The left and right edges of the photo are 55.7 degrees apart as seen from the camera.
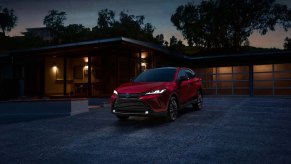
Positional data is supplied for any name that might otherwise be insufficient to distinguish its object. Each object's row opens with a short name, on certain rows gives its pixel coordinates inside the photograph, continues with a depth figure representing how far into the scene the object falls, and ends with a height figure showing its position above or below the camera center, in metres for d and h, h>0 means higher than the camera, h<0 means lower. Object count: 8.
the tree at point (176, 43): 48.61 +6.95
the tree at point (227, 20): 36.22 +8.22
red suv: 7.73 -0.40
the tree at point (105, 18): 56.36 +13.14
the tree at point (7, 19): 74.94 +17.23
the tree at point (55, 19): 71.81 +16.39
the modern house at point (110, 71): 21.08 +0.83
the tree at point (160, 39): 52.12 +8.21
